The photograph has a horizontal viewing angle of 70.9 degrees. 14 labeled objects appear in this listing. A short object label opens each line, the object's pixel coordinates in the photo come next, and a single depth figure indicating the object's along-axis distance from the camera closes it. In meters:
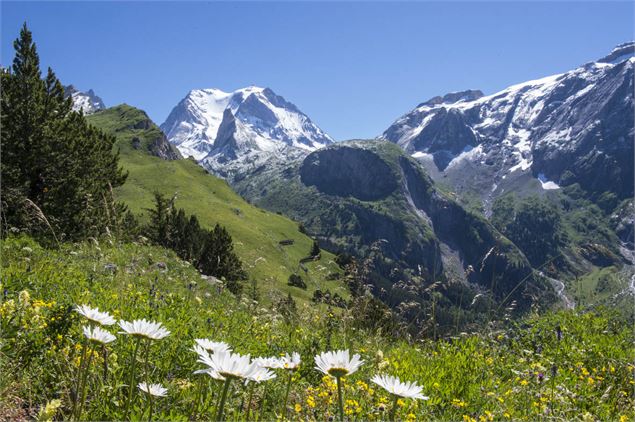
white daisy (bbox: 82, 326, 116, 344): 2.30
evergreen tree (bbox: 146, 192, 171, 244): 35.78
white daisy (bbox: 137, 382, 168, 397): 2.60
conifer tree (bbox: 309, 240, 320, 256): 132.65
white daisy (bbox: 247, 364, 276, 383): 1.95
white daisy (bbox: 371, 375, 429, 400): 2.17
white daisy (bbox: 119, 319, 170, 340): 2.24
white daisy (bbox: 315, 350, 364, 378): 2.14
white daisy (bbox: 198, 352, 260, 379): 1.87
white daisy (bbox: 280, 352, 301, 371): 2.67
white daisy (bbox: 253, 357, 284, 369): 2.69
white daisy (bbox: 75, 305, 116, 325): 2.36
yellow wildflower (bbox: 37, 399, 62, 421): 1.78
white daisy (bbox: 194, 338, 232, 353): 2.42
